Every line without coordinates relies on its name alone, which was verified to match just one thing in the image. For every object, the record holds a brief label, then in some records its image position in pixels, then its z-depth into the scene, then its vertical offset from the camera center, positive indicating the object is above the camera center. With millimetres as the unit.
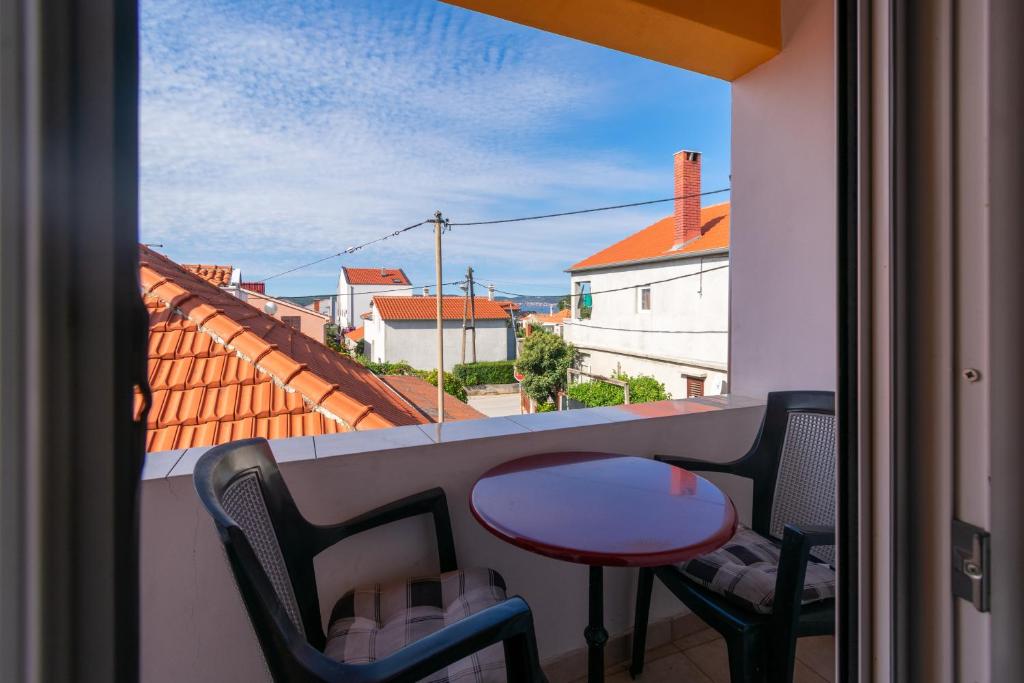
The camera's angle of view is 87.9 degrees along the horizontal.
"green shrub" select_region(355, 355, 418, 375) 17734 -1091
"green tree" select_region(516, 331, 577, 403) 16609 -925
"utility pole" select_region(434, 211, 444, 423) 9523 +1627
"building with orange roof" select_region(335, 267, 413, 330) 31062 +2979
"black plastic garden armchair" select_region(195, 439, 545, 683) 856 -532
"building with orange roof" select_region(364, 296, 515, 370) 22891 +186
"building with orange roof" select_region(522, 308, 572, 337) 20634 +696
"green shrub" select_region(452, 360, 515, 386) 21047 -1486
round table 1145 -438
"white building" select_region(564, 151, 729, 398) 12188 +930
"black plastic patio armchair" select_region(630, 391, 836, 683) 1310 -648
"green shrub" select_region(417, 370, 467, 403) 14758 -1465
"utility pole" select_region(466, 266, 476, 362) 18975 +1864
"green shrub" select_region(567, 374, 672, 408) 13453 -1479
